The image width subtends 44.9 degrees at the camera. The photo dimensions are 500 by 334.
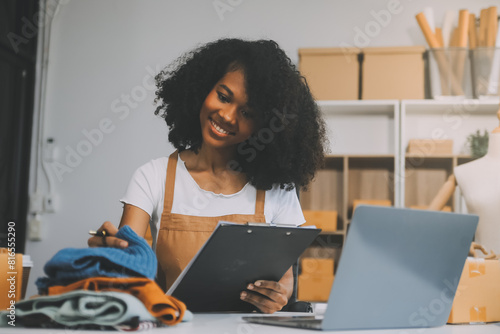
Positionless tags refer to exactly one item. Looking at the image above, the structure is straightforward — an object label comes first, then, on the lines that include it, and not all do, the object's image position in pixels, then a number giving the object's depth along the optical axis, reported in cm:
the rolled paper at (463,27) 315
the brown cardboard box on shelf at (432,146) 318
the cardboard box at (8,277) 100
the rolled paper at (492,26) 314
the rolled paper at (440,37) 322
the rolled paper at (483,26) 319
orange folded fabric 79
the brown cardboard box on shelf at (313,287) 307
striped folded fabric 74
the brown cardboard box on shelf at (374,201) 307
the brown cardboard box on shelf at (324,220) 315
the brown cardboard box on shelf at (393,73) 321
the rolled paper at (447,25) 325
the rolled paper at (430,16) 323
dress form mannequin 183
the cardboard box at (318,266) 311
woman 153
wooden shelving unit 320
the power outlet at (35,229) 350
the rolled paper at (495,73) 313
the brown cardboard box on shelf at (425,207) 299
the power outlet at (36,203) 352
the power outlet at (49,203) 353
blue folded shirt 81
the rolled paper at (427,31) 317
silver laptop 78
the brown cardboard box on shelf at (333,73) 325
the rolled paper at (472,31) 322
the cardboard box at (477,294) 104
